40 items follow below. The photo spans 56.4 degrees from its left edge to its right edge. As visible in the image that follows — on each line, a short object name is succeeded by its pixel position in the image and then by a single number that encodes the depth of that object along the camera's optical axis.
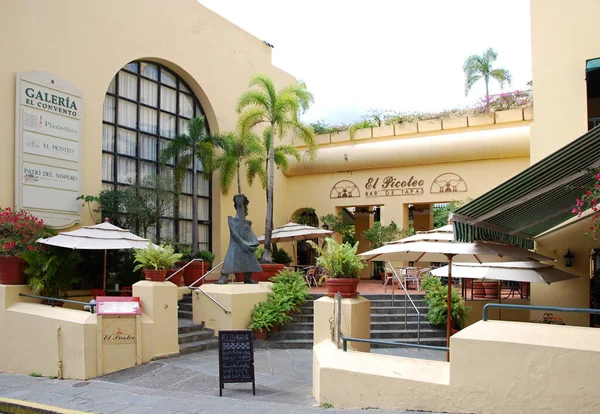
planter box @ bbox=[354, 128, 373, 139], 20.27
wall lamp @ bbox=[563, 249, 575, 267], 11.20
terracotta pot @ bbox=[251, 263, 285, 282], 14.76
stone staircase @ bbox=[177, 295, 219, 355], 10.91
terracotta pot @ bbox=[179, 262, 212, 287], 16.58
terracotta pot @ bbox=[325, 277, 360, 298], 7.96
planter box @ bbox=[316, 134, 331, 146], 21.17
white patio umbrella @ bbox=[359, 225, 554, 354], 8.12
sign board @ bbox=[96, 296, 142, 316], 9.41
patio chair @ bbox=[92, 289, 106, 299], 12.55
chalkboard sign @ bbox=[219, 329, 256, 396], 7.78
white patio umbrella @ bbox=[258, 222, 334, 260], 17.50
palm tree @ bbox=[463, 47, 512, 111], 19.80
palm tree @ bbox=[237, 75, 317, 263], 17.14
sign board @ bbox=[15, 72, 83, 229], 13.28
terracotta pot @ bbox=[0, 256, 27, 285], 10.88
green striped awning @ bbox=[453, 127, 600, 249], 6.56
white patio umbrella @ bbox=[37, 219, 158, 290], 11.16
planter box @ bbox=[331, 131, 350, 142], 20.77
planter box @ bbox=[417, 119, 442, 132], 19.00
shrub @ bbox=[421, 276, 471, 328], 12.10
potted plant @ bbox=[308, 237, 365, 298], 7.99
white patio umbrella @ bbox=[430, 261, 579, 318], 9.21
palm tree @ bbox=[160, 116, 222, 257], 17.50
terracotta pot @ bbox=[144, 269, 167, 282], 10.43
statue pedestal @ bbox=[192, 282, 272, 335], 12.04
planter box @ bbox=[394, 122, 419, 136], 19.44
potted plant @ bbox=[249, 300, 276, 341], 11.91
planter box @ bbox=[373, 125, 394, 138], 19.80
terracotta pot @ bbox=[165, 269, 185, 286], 15.40
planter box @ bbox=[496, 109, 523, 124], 17.78
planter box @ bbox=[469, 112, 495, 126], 18.19
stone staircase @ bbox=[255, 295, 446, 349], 11.80
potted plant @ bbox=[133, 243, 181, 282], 10.46
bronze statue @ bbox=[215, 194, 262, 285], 12.78
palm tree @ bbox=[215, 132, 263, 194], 18.19
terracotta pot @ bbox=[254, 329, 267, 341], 11.91
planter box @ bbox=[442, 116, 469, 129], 18.52
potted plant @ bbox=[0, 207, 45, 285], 10.93
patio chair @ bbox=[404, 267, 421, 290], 16.09
